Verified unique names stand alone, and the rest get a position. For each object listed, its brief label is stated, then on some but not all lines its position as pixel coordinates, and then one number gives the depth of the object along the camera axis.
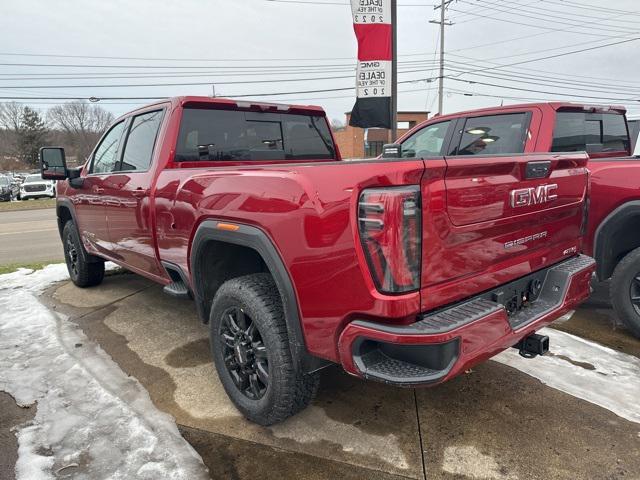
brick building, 38.47
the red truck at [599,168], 3.72
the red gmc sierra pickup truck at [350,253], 1.82
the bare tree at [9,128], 73.00
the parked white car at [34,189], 25.34
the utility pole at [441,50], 30.33
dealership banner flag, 5.56
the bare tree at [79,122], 74.62
